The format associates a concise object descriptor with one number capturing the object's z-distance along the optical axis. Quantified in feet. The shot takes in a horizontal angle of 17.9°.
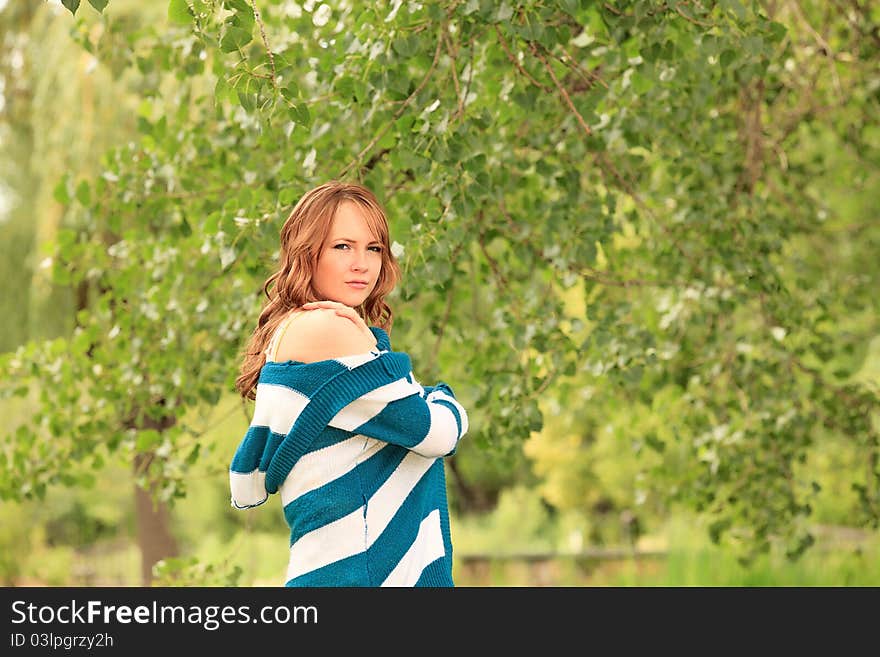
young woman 15.85
